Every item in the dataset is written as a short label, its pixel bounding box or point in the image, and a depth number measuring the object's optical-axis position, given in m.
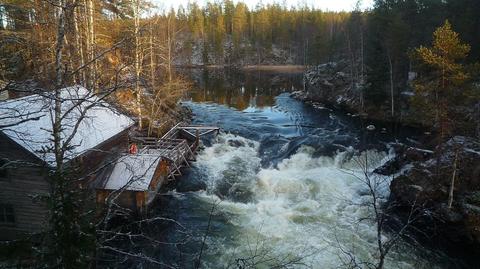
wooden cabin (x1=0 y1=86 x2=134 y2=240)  16.48
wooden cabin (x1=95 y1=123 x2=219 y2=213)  20.22
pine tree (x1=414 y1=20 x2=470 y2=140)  19.83
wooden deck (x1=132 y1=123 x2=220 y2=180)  25.39
